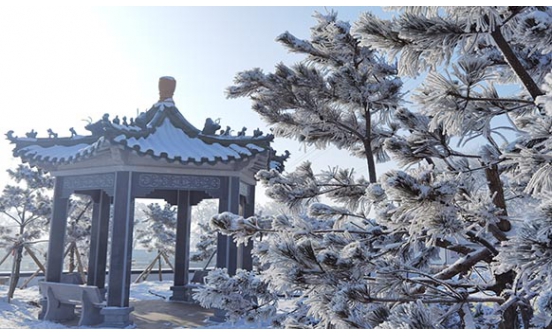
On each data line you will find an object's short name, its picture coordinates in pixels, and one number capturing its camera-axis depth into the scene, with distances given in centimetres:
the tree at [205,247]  1281
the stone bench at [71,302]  728
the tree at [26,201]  1211
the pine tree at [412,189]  184
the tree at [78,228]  1253
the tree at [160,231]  1486
